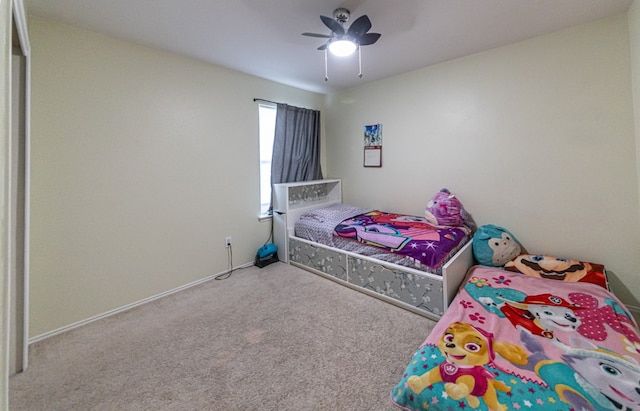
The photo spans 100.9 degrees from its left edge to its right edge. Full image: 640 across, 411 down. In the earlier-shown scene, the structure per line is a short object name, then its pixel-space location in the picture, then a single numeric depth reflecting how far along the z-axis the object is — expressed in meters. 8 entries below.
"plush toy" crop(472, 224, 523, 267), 2.59
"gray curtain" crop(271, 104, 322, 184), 3.69
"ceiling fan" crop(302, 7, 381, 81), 1.90
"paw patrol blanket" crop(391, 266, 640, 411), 1.15
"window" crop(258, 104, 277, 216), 3.61
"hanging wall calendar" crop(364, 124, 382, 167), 3.76
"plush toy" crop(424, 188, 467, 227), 2.88
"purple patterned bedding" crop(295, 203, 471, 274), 2.39
